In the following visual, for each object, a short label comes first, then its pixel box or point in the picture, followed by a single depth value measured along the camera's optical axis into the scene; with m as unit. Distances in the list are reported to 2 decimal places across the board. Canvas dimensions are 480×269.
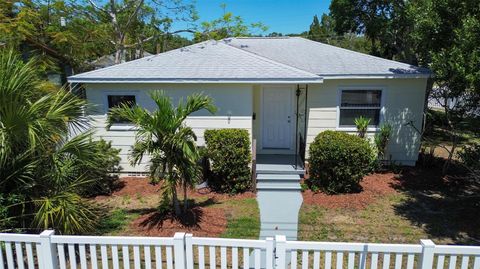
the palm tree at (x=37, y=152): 4.92
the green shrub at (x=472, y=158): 7.44
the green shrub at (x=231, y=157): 8.74
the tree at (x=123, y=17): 16.88
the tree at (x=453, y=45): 6.70
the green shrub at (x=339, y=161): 8.40
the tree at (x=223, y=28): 18.27
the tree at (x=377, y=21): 22.52
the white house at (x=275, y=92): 9.65
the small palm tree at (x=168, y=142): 6.28
